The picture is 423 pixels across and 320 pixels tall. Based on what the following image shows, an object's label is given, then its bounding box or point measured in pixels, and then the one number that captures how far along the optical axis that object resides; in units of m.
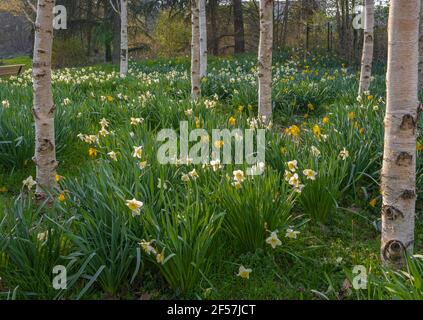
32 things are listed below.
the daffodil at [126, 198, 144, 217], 2.91
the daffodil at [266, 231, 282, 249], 3.10
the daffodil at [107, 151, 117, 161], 4.20
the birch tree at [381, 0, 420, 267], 2.68
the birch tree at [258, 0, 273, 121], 6.39
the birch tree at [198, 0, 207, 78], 12.84
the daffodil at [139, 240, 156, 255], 2.75
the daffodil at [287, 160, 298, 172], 3.66
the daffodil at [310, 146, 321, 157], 4.25
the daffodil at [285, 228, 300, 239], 3.18
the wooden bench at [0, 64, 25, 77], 13.02
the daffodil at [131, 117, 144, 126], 5.10
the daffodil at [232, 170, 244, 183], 3.38
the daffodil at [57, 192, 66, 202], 3.42
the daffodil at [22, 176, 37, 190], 3.51
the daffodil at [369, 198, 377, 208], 3.95
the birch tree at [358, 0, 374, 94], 8.20
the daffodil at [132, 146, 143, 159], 3.97
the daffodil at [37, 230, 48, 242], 2.88
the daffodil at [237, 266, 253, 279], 2.93
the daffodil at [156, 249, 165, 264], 2.74
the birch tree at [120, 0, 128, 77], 13.57
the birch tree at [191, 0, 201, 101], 8.41
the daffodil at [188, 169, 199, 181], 3.65
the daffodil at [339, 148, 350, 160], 4.22
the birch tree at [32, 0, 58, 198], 4.14
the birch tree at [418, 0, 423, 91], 8.81
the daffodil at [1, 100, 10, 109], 6.44
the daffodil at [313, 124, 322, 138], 4.75
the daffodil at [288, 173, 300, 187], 3.46
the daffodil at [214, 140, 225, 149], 4.07
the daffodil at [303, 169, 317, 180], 3.71
